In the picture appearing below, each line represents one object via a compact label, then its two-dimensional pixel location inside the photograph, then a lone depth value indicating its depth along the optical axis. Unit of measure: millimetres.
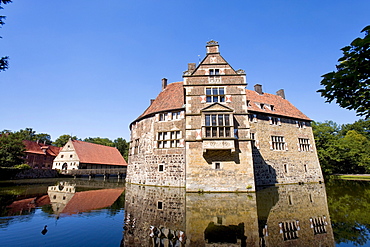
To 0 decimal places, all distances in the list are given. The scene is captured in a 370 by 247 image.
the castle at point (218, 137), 15648
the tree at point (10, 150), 31297
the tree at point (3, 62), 7401
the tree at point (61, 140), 67150
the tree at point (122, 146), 64688
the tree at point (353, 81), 4398
